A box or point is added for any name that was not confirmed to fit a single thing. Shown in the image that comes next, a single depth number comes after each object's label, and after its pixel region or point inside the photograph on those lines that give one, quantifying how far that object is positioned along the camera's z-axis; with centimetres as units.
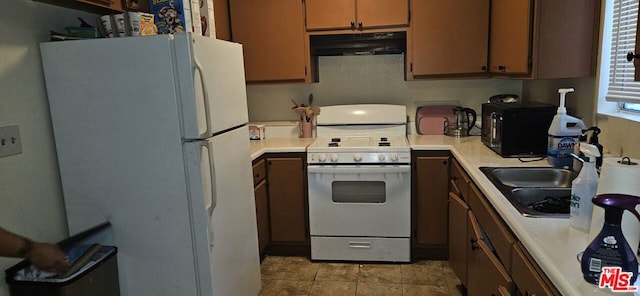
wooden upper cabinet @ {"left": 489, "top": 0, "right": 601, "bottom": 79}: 211
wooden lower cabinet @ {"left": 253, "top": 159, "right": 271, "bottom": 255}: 290
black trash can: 147
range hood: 312
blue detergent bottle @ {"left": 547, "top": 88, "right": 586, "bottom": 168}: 194
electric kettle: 316
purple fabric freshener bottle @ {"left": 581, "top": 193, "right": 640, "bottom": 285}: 92
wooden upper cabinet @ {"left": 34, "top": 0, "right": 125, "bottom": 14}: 171
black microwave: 230
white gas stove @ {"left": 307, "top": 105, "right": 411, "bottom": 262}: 287
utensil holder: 339
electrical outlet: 150
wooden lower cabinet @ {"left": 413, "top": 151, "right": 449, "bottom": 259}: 285
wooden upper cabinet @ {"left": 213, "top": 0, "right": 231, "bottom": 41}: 299
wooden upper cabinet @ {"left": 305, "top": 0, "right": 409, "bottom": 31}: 301
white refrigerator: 166
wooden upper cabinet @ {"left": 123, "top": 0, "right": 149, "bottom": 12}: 193
